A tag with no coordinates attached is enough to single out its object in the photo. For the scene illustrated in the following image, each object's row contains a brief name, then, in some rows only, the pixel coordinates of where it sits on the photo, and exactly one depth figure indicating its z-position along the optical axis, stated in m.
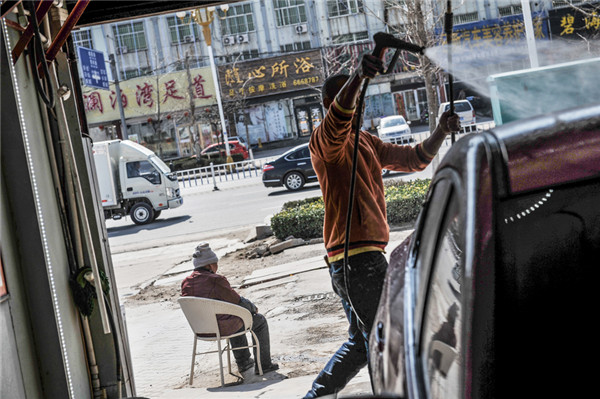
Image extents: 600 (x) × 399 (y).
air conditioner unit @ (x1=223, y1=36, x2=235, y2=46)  39.03
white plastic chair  6.33
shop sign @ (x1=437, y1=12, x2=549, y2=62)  28.49
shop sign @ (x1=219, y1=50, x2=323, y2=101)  37.56
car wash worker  3.73
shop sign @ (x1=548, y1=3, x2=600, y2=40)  23.52
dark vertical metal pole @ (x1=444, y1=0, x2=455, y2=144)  3.02
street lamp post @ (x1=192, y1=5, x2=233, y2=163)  27.20
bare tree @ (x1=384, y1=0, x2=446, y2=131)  13.62
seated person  6.52
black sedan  21.36
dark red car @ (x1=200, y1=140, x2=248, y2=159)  34.34
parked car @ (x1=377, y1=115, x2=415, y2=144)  28.27
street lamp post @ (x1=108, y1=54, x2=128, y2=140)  34.45
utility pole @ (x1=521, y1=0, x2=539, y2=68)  14.57
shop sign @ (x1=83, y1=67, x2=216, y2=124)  37.72
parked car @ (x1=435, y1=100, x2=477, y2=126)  30.03
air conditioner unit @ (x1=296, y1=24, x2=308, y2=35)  39.07
